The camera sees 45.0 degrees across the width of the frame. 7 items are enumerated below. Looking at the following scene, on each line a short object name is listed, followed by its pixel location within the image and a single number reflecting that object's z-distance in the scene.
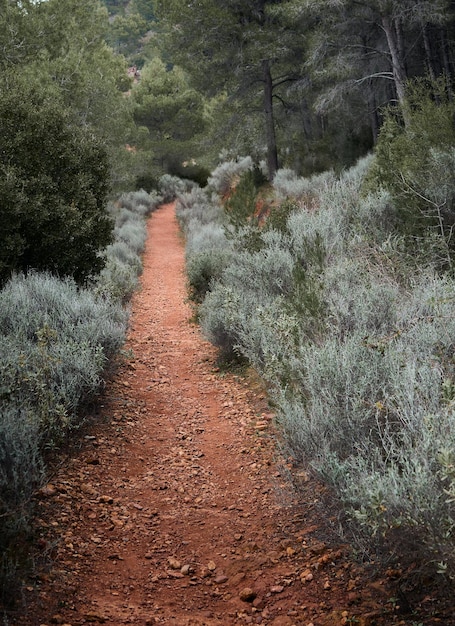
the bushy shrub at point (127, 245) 9.30
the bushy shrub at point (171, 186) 32.38
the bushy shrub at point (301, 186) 14.24
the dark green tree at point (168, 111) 33.72
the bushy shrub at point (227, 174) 25.22
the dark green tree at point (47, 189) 6.65
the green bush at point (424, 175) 7.42
